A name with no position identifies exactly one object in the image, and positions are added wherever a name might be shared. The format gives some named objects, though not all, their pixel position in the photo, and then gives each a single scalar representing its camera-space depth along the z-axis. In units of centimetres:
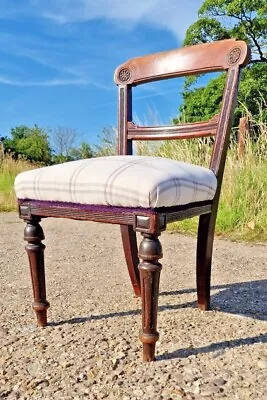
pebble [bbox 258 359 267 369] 110
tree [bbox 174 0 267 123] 1520
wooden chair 103
